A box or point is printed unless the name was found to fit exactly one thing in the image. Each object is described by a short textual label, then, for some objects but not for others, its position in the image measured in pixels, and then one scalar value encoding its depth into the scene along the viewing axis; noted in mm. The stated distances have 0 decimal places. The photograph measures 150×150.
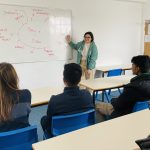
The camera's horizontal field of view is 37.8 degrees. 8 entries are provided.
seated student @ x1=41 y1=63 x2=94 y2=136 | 2004
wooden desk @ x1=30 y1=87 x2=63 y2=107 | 2496
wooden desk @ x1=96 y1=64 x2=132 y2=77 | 5071
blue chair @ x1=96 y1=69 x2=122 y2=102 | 4859
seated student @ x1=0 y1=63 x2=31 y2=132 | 1676
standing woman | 4883
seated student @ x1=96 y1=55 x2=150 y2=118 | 2396
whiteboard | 4066
